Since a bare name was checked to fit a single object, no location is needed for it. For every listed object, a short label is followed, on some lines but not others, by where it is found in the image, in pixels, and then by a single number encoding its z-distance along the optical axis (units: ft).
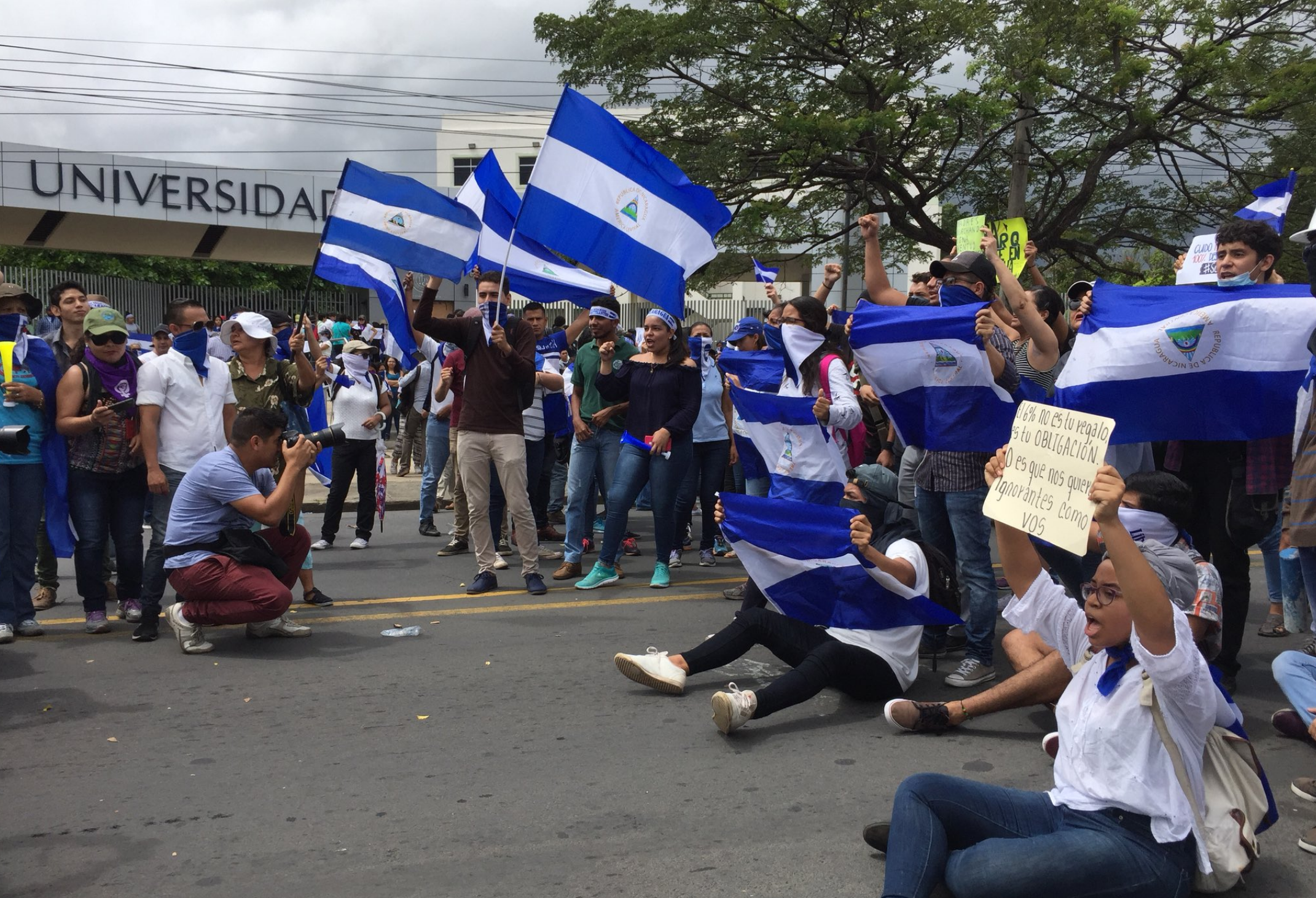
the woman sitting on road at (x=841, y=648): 16.57
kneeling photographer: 20.45
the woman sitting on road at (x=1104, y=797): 9.95
